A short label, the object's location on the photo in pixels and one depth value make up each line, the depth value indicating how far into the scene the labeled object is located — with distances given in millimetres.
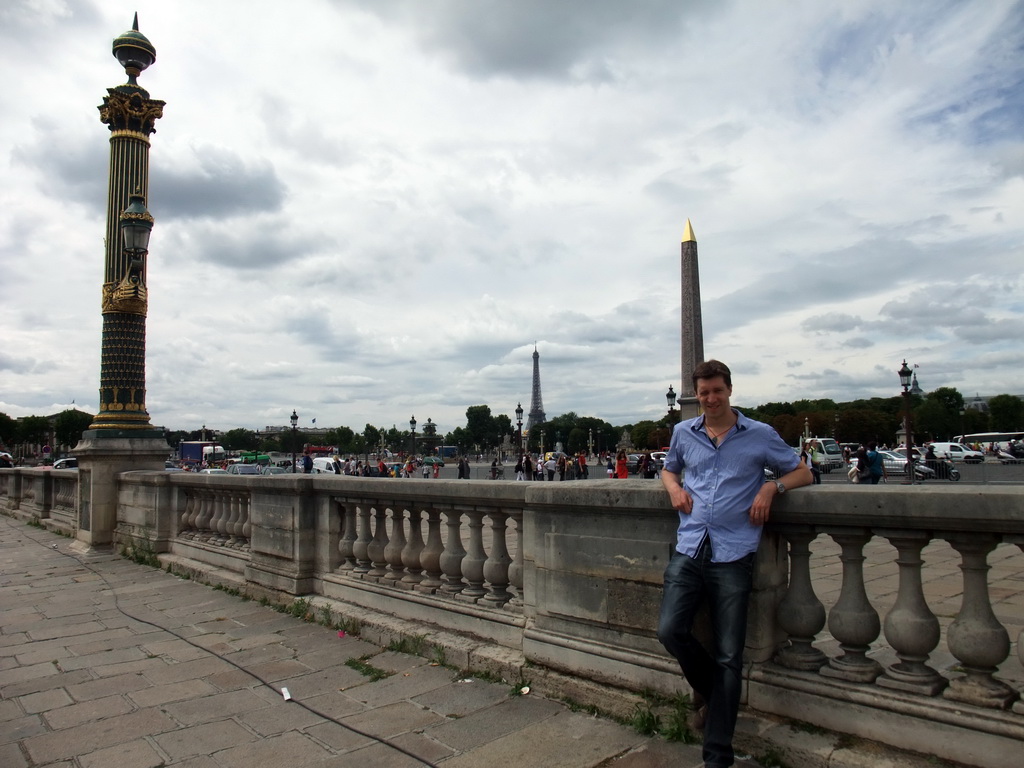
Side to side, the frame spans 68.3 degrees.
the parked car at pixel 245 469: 35375
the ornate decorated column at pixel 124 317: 12570
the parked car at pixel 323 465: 39688
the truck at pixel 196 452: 80188
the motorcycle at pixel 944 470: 28312
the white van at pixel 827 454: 38903
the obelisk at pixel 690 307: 38750
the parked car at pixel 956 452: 42188
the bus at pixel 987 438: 67438
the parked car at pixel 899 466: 29031
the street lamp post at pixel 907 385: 26859
